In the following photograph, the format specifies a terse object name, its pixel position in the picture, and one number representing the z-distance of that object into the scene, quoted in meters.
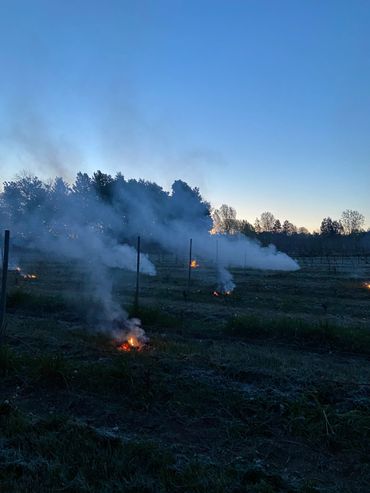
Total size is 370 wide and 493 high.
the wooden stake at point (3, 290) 7.71
